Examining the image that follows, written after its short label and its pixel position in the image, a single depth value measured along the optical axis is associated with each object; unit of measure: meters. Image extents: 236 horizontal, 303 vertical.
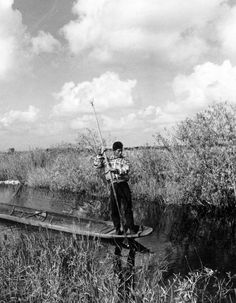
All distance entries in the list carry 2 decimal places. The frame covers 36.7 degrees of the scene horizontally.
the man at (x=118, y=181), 10.76
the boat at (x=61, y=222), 11.04
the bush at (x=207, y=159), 13.86
